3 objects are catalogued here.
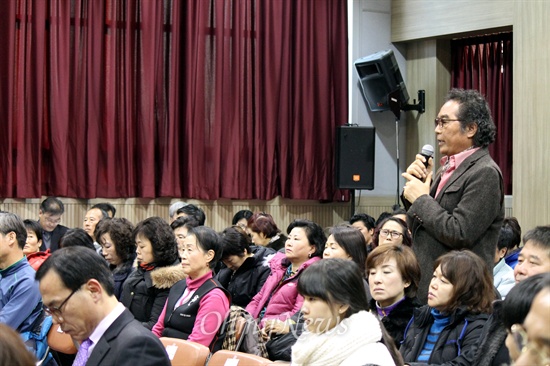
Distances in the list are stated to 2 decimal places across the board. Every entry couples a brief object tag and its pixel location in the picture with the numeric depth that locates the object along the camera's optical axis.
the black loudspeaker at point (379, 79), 7.79
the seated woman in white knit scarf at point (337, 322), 2.24
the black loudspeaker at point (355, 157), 7.85
